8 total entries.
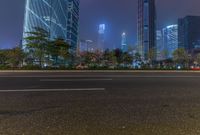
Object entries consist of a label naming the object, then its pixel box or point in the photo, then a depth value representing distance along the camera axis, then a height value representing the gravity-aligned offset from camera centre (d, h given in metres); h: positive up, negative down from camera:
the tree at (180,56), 25.31 +2.22
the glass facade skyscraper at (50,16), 48.07 +24.38
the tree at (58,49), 23.12 +3.71
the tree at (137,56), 26.24 +2.35
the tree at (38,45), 21.47 +4.28
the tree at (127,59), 25.53 +1.62
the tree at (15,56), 21.29 +2.05
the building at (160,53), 27.75 +3.19
